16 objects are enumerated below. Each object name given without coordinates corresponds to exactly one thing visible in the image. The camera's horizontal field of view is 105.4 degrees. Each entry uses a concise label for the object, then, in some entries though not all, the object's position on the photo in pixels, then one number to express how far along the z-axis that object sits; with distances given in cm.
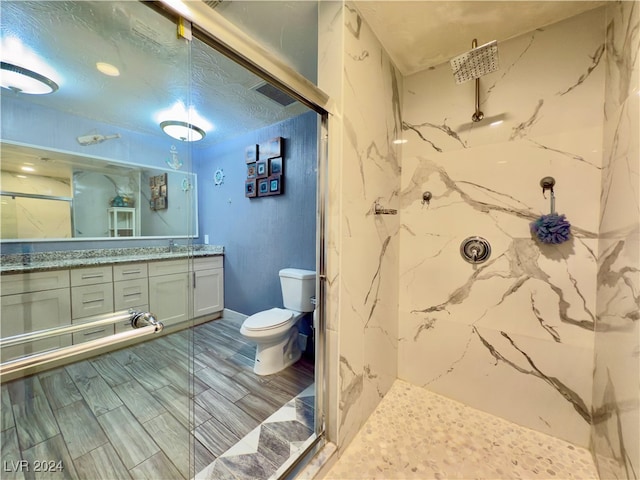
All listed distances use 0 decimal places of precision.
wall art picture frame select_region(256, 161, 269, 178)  255
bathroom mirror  165
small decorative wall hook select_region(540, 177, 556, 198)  138
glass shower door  123
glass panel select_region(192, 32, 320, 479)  141
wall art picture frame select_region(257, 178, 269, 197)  256
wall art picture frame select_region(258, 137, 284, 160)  244
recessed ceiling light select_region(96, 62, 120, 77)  157
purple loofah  131
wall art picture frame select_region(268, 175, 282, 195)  245
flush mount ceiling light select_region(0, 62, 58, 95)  133
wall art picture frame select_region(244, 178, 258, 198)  265
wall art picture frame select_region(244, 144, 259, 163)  264
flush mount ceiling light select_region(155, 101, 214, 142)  170
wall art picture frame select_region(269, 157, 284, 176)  245
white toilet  189
